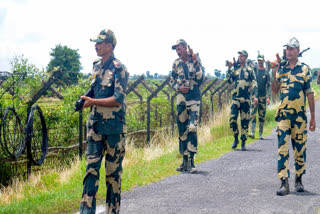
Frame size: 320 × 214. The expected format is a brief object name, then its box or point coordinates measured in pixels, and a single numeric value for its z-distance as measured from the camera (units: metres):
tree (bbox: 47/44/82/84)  65.50
